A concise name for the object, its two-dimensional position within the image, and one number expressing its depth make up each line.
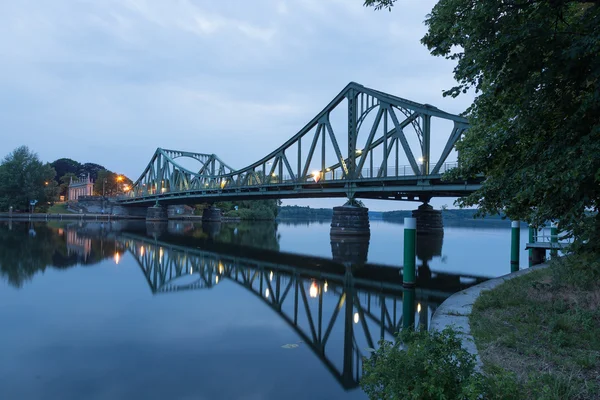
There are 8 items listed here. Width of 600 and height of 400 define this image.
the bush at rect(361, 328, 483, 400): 3.90
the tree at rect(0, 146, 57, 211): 84.38
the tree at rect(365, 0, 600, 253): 5.87
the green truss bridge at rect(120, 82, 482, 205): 36.41
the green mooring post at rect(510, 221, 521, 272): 19.98
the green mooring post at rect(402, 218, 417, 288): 14.12
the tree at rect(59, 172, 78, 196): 135.38
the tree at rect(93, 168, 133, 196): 133.75
